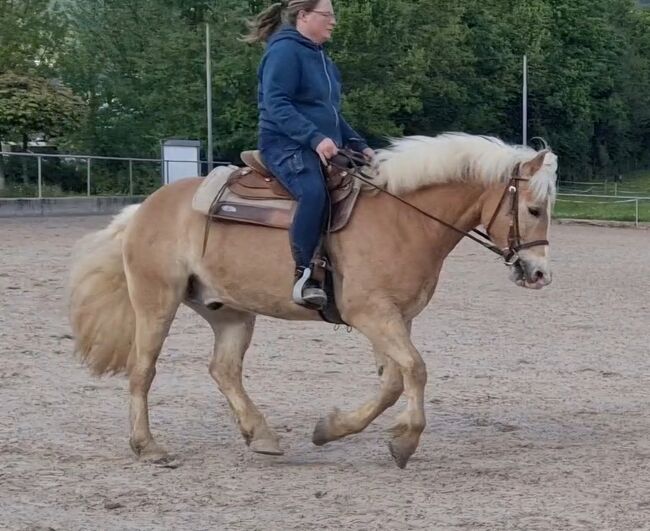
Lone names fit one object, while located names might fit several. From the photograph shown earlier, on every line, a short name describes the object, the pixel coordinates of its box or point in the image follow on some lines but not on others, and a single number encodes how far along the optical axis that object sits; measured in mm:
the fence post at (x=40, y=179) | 29041
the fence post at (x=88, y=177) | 30550
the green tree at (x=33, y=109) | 31516
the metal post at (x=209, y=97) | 31012
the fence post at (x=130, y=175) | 32094
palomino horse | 6367
